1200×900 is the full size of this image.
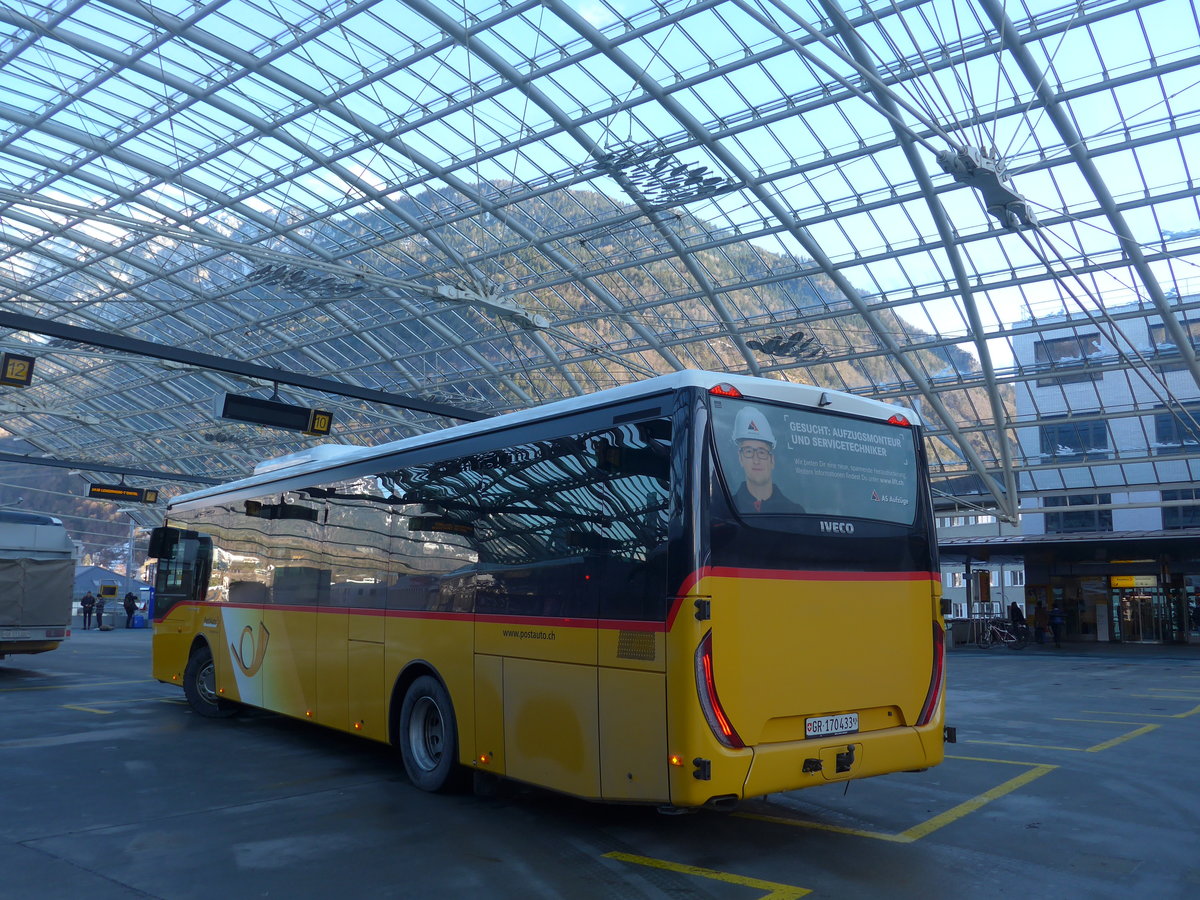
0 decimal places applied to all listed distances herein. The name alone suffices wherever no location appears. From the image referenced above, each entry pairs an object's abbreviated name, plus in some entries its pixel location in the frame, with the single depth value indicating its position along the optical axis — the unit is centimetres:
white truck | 1880
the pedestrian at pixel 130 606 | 4598
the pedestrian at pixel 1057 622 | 3650
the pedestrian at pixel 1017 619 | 3716
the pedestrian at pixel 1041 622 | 3831
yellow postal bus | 633
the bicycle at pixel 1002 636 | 3672
